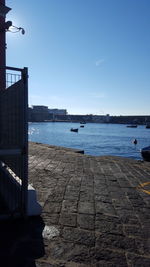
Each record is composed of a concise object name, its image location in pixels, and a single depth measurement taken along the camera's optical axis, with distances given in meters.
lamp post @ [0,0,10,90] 8.87
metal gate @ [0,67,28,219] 2.94
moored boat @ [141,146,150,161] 16.59
